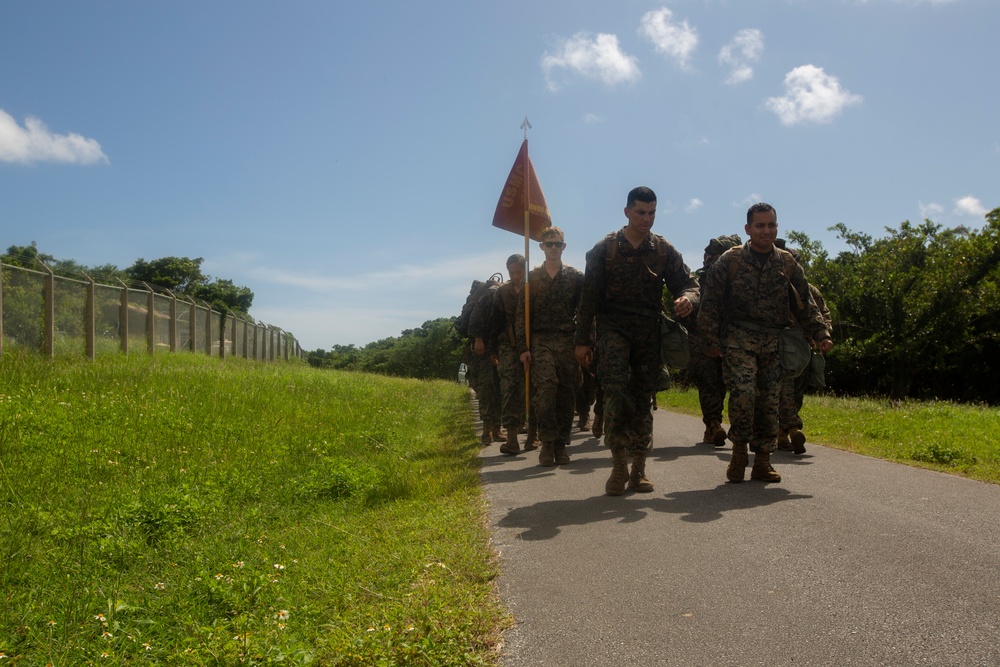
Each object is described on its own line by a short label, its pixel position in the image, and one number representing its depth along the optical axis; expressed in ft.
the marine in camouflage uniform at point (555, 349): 26.13
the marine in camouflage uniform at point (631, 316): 19.84
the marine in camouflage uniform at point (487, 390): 35.24
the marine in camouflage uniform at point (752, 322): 20.63
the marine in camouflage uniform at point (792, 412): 25.73
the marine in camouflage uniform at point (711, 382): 29.78
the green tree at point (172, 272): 228.63
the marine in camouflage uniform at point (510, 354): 29.94
